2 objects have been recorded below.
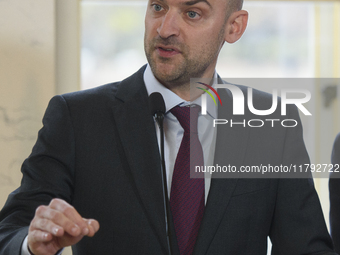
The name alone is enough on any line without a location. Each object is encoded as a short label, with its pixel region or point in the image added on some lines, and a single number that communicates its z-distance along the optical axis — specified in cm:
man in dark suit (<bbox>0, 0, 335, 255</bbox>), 431
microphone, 426
